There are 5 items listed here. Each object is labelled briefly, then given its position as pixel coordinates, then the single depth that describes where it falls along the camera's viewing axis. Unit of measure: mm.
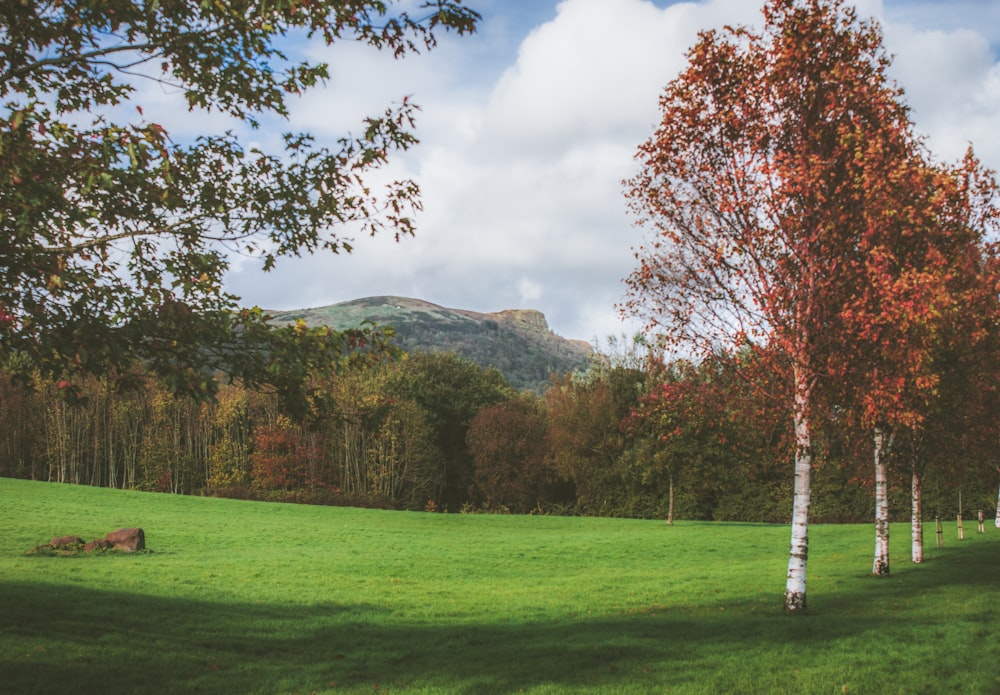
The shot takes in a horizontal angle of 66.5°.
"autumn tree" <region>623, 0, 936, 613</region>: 15320
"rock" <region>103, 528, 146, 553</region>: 25297
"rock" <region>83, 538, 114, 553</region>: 24531
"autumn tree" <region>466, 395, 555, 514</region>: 59000
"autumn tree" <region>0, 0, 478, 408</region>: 8086
